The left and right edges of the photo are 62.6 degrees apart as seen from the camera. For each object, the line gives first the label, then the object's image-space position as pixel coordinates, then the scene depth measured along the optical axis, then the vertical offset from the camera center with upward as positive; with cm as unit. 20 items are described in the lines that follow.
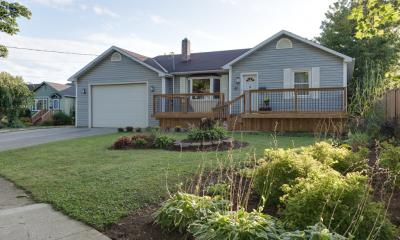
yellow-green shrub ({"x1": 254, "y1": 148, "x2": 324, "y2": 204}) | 375 -68
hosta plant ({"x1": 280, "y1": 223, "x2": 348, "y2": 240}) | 222 -86
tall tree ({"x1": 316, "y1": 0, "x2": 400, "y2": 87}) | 2153 +453
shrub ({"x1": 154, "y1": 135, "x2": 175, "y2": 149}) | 945 -86
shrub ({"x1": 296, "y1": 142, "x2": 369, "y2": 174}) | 468 -61
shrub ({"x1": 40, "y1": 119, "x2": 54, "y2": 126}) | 2828 -98
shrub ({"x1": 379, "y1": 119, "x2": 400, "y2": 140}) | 793 -40
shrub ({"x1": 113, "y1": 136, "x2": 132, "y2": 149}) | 948 -90
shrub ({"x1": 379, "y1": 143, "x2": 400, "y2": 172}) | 439 -62
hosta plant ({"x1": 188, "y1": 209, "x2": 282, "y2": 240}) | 249 -90
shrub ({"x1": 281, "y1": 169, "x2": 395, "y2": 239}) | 265 -79
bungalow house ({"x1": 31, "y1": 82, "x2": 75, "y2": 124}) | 3397 +150
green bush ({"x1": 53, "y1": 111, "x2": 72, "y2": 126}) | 2891 -65
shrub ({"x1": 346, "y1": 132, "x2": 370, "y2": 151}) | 709 -61
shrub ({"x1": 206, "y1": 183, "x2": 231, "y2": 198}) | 396 -96
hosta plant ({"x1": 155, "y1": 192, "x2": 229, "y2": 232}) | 315 -96
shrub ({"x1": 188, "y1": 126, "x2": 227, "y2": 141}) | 934 -61
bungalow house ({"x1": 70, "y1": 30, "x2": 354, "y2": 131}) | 1405 +143
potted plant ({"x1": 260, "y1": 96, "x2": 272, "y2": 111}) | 1480 +49
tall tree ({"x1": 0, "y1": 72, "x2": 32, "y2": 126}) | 2353 +111
